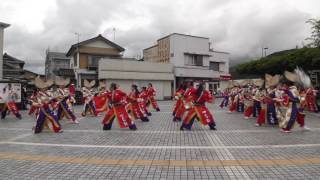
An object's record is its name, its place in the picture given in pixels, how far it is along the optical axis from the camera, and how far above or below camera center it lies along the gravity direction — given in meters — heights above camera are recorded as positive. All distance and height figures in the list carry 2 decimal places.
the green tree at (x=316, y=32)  19.00 +4.50
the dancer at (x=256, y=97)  10.82 -0.49
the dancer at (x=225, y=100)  17.28 -1.04
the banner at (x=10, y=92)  12.56 -0.37
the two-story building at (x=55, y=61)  37.02 +4.11
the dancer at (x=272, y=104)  9.05 -0.68
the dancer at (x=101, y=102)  12.21 -0.86
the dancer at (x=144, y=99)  10.80 -0.64
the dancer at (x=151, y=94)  13.13 -0.45
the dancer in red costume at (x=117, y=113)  8.17 -0.95
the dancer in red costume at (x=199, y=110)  8.00 -0.82
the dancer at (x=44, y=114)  7.83 -0.96
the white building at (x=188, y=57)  27.71 +3.69
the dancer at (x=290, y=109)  7.69 -0.76
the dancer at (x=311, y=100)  13.68 -0.79
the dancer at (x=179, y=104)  10.03 -0.80
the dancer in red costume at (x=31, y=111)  13.20 -1.44
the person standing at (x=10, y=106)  11.84 -1.05
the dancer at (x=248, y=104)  11.40 -0.92
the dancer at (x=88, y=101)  12.40 -0.83
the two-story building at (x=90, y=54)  25.29 +3.64
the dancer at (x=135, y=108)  10.29 -0.99
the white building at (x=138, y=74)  23.78 +1.33
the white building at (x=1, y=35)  20.08 +4.40
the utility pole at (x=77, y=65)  25.27 +2.33
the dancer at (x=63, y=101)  9.38 -0.62
